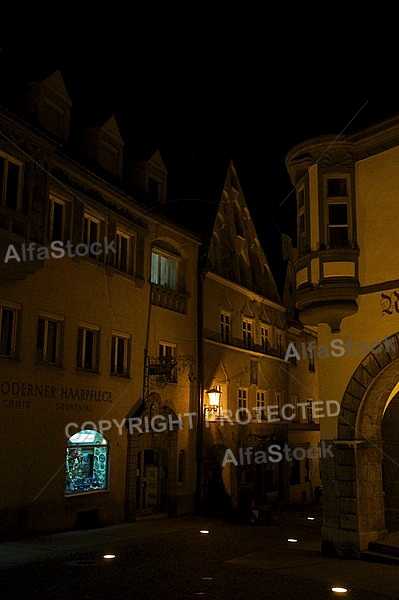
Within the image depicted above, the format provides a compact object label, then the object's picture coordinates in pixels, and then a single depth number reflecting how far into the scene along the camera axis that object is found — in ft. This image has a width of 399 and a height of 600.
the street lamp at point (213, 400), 85.10
